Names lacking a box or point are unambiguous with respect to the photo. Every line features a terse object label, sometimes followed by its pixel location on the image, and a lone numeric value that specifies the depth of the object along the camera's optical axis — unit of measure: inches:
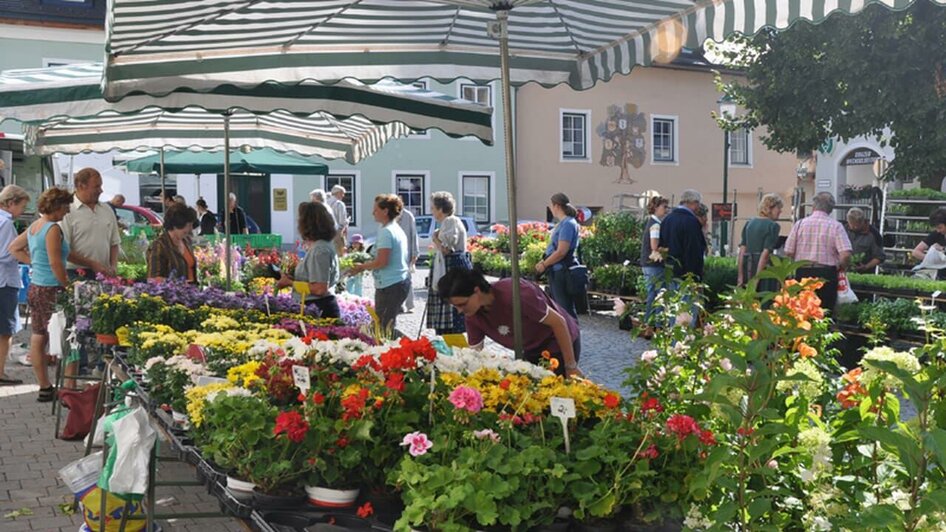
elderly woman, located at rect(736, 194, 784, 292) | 390.9
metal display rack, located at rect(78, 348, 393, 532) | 102.5
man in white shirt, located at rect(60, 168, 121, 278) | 291.3
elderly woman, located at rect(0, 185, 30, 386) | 314.0
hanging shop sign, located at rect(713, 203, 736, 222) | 730.8
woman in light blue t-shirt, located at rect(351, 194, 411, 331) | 312.0
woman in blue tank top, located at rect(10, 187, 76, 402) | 282.2
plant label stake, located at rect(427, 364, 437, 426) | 112.3
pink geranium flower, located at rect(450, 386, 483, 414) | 104.0
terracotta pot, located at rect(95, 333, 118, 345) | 220.1
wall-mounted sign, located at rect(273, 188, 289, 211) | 1147.3
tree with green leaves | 618.4
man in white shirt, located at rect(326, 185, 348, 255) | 616.1
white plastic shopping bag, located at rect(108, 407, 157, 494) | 146.9
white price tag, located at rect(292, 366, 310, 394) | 119.9
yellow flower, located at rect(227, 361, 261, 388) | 137.9
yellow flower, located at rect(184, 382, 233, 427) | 129.6
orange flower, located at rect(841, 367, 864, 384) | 104.2
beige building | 1224.2
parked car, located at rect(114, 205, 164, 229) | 798.5
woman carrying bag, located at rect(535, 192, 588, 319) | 391.2
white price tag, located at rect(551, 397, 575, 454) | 100.9
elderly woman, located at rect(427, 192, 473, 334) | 378.6
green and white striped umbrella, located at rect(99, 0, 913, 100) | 150.2
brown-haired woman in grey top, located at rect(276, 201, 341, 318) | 271.7
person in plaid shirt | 341.4
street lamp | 793.6
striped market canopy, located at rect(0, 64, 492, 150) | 229.1
